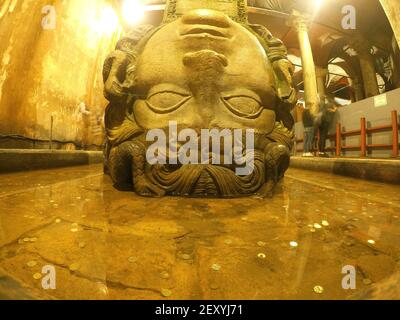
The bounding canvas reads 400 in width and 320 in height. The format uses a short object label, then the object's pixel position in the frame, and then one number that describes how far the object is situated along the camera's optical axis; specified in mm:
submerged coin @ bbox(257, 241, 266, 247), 1027
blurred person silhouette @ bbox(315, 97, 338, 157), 7832
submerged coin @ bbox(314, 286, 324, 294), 727
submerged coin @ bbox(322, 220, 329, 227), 1290
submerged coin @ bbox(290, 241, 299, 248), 1020
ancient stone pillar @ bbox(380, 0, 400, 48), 3223
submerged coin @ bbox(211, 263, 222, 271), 836
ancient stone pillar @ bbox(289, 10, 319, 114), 8664
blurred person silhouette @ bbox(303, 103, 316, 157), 7992
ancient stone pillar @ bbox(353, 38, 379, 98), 10797
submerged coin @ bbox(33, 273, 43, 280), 755
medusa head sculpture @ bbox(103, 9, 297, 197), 1855
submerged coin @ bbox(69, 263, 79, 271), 821
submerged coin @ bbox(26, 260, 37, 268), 821
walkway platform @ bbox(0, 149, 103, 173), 3162
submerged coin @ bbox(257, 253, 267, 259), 925
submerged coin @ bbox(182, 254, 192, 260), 905
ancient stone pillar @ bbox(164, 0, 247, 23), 2624
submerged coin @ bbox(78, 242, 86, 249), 984
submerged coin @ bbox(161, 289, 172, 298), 705
